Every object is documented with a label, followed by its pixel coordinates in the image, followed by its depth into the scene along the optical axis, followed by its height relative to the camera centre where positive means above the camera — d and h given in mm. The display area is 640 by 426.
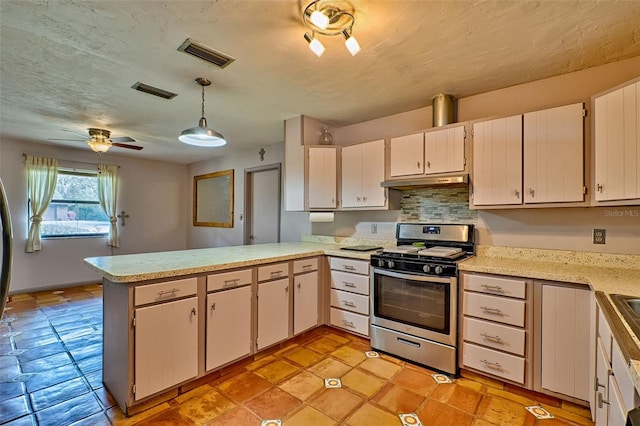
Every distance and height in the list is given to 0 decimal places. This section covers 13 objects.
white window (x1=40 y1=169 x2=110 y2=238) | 5066 +35
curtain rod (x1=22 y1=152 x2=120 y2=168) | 4719 +874
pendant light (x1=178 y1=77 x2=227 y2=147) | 2455 +635
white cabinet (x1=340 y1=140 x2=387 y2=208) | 3221 +418
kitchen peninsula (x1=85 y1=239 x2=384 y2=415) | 1930 -756
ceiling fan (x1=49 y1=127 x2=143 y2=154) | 3756 +950
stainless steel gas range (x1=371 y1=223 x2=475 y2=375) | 2412 -718
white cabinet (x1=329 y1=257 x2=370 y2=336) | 2977 -836
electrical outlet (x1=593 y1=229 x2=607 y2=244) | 2305 -171
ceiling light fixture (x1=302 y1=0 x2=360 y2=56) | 1664 +1138
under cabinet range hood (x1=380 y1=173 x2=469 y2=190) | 2625 +290
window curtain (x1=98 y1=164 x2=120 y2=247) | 5484 +341
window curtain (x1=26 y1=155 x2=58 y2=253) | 4762 +330
